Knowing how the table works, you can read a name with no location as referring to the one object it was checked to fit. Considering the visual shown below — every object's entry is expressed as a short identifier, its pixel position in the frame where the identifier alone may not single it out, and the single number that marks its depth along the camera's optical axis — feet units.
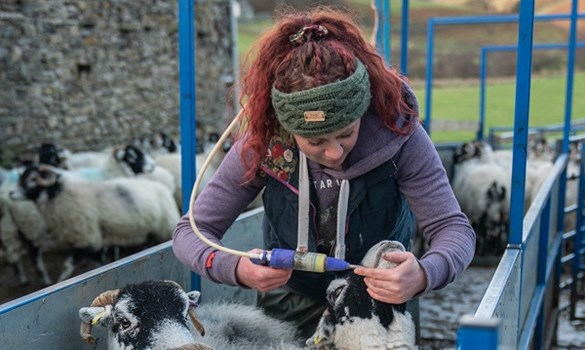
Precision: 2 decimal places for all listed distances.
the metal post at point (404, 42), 13.93
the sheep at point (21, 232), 21.33
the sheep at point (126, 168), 25.93
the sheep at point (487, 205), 24.23
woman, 6.24
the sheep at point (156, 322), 6.69
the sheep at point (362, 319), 6.57
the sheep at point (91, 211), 20.70
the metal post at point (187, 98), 8.75
